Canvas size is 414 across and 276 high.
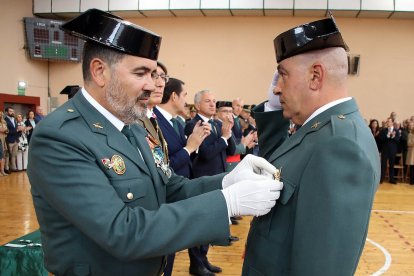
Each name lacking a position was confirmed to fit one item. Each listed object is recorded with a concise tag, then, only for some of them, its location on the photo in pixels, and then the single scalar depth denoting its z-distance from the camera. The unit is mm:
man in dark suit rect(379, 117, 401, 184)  9442
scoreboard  11912
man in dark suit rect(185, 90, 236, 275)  3529
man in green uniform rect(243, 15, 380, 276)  1059
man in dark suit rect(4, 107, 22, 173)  9147
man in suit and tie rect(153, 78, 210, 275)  3055
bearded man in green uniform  1163
